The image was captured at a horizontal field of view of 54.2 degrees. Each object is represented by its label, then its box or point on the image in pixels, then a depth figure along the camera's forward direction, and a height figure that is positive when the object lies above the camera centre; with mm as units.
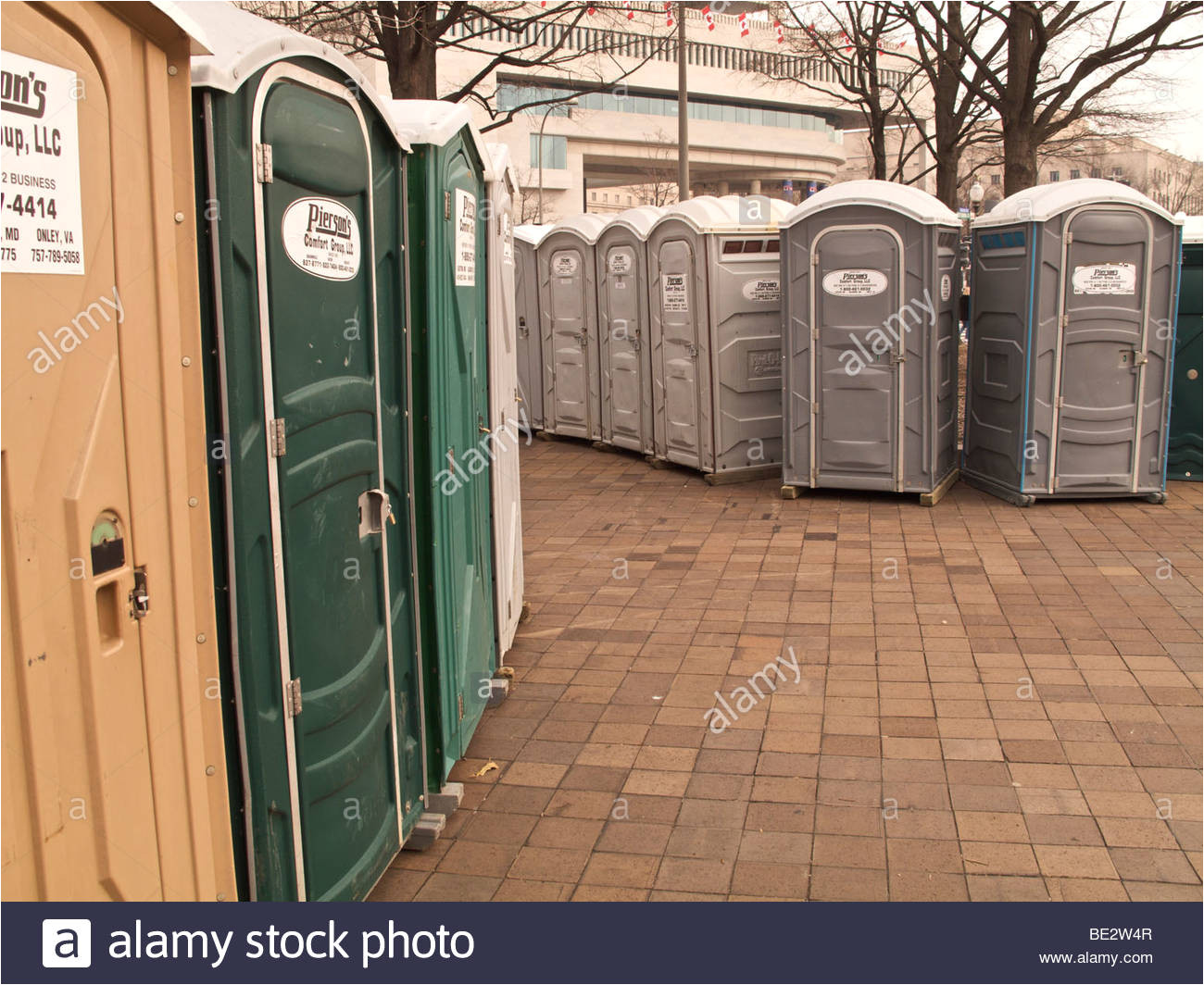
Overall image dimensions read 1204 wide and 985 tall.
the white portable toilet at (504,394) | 5238 -383
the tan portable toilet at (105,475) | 2088 -308
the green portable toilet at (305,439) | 2783 -331
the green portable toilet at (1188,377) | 9844 -622
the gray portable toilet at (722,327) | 10125 -154
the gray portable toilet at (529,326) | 13344 -160
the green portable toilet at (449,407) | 4039 -356
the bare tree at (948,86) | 17422 +3476
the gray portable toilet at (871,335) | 8984 -213
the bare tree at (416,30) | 12359 +3332
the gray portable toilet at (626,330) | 11328 -192
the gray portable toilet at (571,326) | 12375 -158
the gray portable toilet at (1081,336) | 8734 -237
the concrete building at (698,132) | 56094 +9302
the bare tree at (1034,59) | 14289 +3059
